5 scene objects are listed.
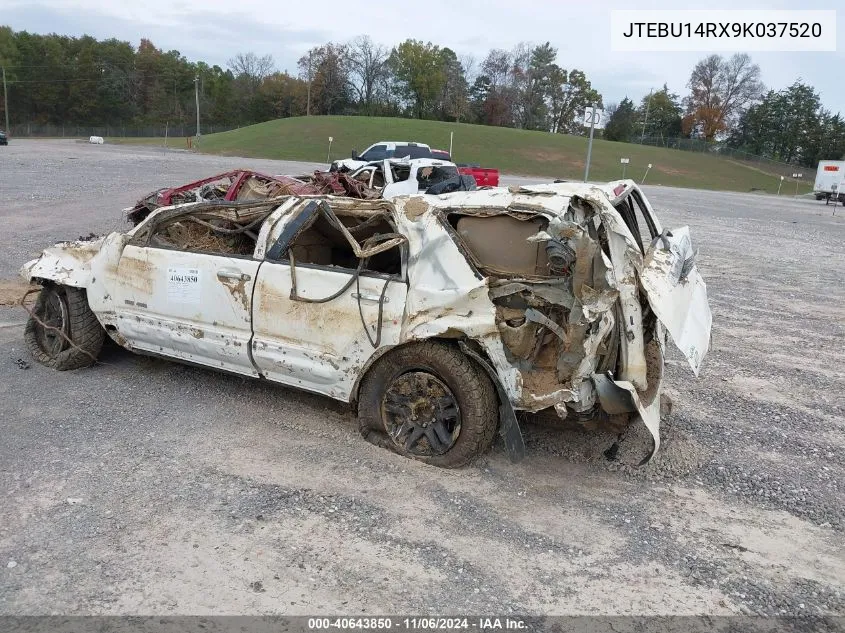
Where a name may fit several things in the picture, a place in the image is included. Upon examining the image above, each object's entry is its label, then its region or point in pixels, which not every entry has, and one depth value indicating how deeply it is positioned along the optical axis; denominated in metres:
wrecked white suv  3.71
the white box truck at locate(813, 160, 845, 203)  37.66
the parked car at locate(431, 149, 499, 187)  20.65
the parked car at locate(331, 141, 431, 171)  21.78
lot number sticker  4.74
